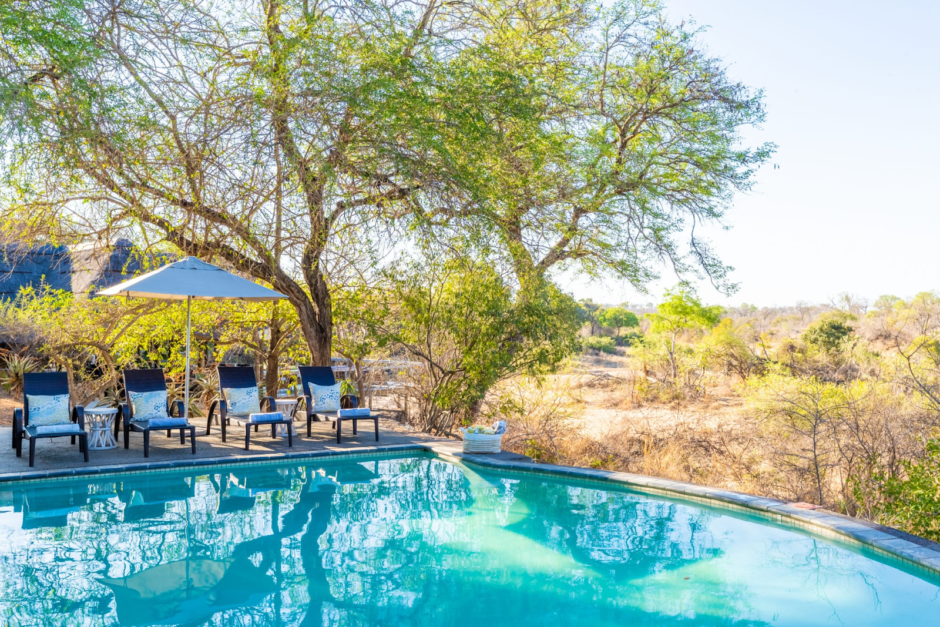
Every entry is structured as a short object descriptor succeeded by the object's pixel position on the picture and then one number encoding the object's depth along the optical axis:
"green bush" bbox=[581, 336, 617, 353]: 33.94
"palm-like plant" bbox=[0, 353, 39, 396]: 15.52
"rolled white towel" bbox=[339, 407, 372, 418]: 9.33
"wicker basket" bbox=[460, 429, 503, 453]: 8.53
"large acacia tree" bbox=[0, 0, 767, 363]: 7.48
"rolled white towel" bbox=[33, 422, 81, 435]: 7.27
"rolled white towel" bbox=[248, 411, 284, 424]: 8.57
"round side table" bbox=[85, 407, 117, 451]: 8.29
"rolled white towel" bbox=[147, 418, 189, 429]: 7.96
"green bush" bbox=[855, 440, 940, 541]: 6.21
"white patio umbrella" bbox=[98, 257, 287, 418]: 8.11
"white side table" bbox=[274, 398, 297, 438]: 9.33
